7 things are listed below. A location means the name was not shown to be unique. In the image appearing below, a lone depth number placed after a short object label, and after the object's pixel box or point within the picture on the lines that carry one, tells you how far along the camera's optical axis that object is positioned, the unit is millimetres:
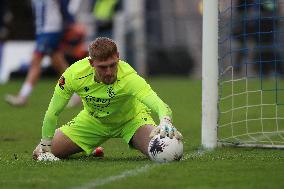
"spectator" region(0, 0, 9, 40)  41750
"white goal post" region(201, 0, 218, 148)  18047
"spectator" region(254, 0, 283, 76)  40828
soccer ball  15039
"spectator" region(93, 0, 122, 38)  45659
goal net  18561
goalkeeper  15258
